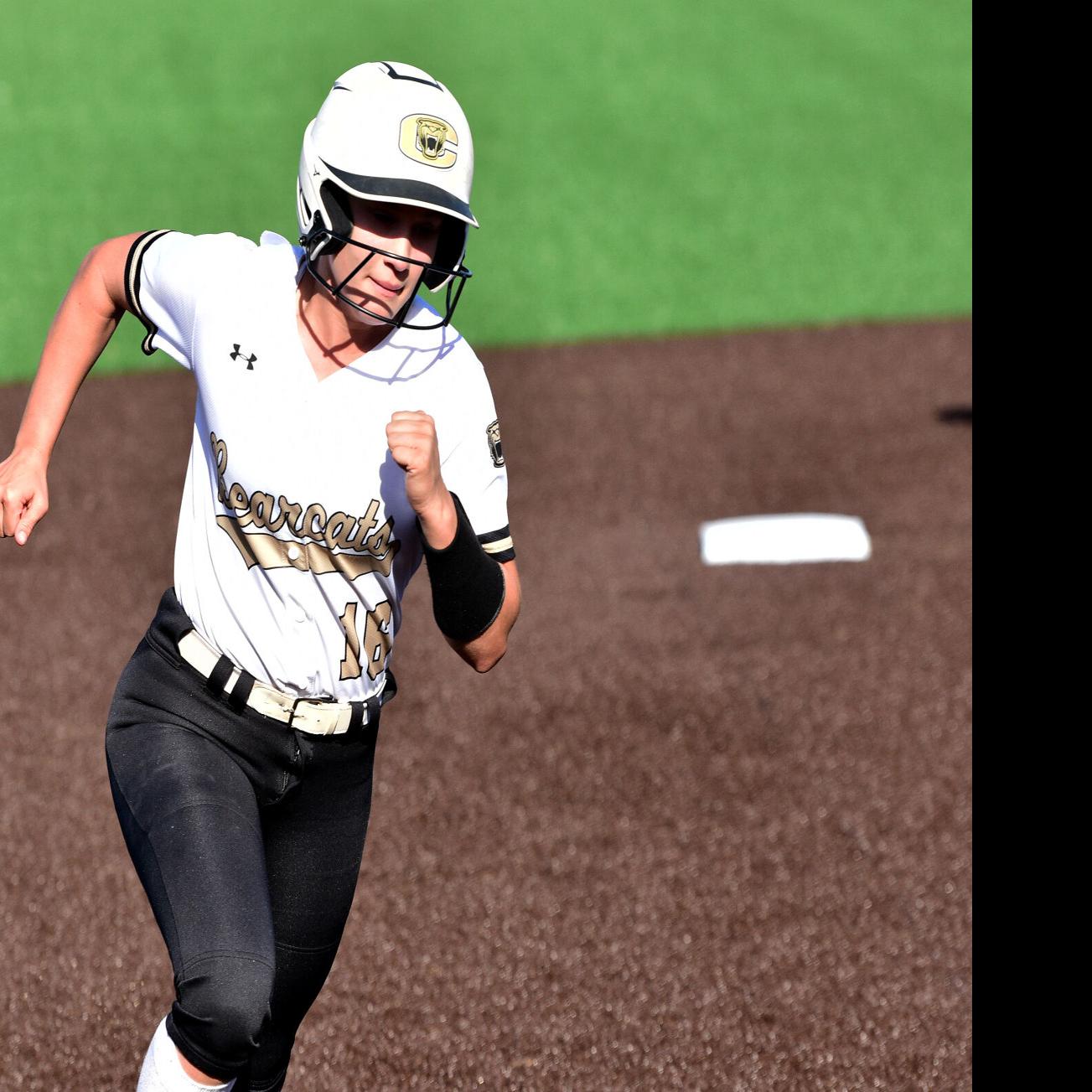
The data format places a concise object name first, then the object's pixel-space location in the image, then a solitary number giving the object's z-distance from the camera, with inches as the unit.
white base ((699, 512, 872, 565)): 685.3
